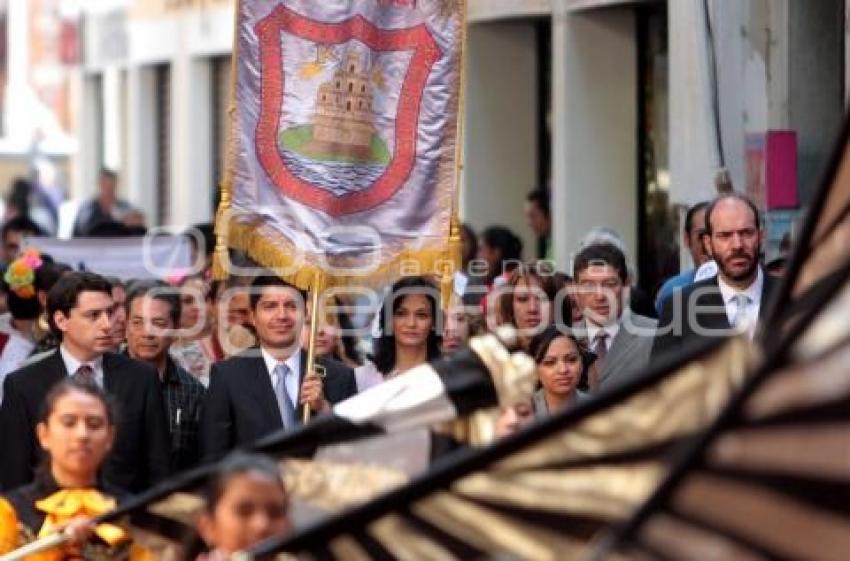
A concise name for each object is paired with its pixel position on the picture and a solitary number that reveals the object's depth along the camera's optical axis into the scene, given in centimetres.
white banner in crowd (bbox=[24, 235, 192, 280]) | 1711
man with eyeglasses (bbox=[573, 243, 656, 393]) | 1245
